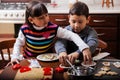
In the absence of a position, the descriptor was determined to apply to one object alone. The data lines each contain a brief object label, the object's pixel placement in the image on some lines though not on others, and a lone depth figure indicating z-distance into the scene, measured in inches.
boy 73.7
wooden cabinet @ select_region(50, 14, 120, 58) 131.3
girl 76.2
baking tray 54.6
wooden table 56.4
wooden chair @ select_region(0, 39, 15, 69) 88.1
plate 67.1
